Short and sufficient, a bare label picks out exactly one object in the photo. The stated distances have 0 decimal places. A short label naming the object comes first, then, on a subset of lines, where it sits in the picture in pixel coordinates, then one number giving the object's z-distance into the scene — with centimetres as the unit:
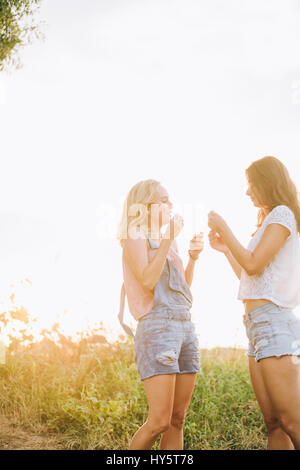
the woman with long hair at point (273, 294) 225
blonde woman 239
